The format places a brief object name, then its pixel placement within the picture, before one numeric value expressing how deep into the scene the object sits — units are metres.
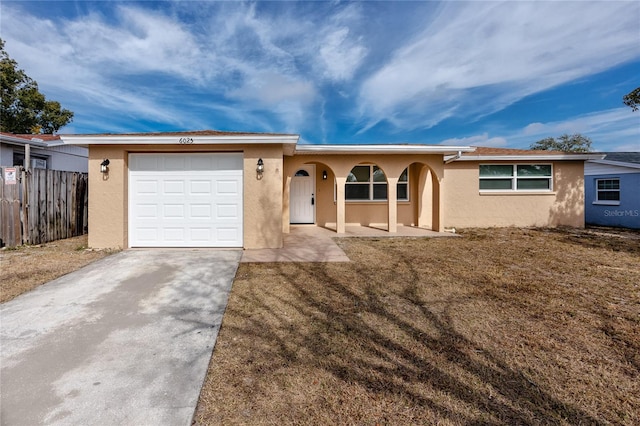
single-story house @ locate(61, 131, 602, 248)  7.18
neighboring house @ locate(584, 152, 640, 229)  11.84
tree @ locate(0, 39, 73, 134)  22.06
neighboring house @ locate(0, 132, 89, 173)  10.06
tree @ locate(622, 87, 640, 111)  10.83
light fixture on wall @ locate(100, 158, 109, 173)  7.09
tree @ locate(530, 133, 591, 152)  35.59
